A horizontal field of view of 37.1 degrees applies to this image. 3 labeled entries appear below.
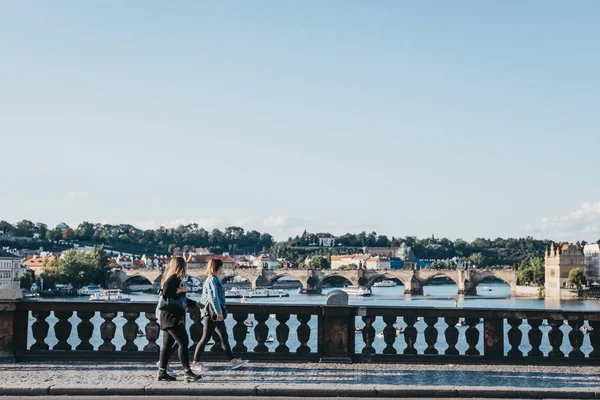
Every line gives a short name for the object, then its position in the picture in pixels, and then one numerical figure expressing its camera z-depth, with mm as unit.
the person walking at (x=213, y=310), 12219
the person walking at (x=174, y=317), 11617
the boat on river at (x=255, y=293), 137000
